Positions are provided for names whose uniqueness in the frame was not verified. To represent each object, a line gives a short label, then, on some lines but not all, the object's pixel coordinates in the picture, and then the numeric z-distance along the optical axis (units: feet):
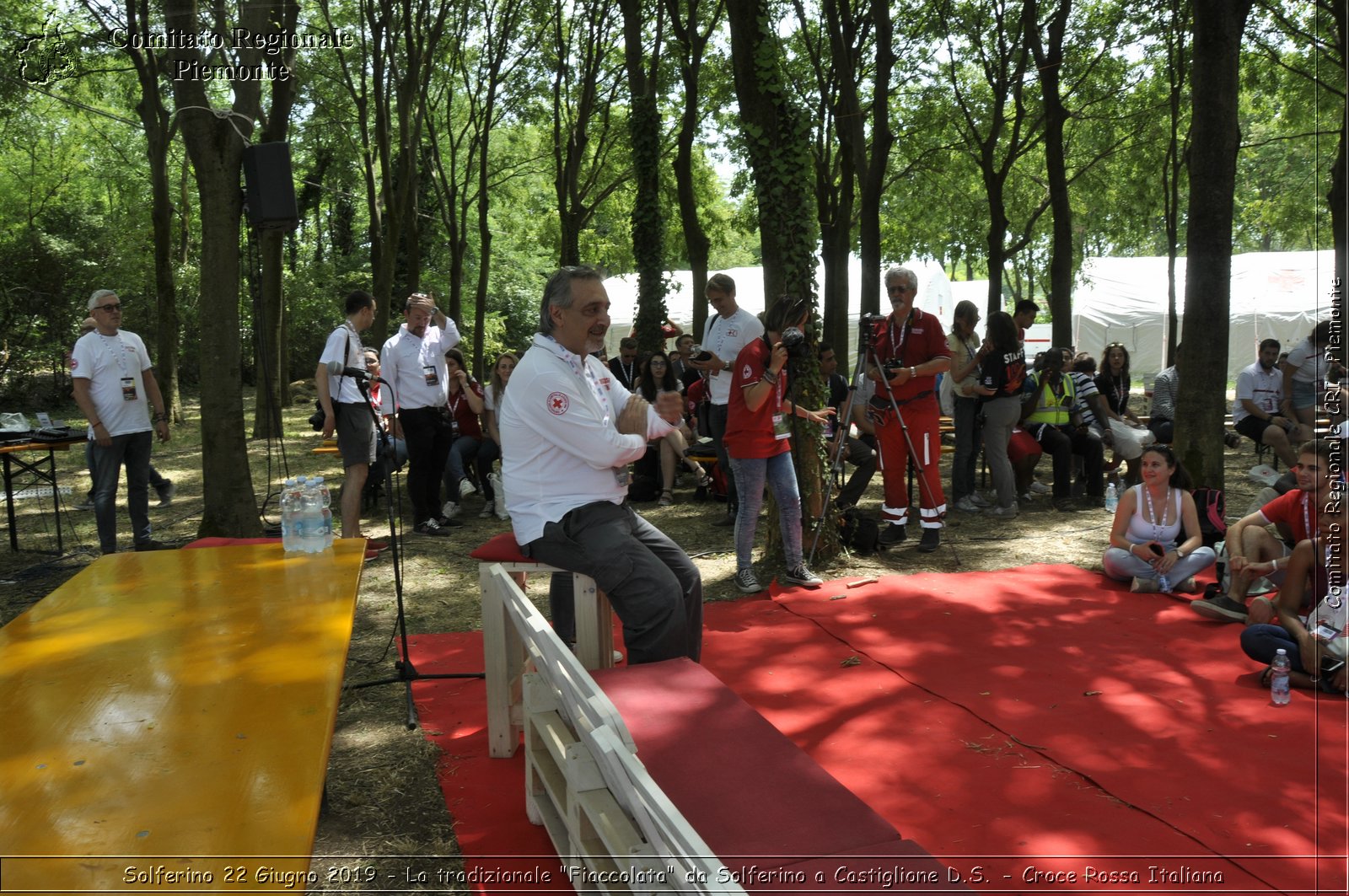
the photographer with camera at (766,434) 20.90
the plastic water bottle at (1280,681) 15.01
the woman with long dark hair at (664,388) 34.01
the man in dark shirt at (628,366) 37.45
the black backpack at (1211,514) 23.34
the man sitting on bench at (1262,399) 36.50
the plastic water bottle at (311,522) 15.25
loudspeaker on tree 22.81
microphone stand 15.66
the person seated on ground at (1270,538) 17.07
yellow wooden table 6.16
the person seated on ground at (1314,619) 15.40
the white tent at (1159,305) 85.87
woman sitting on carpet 21.31
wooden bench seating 7.23
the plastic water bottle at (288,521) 15.25
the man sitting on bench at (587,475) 12.76
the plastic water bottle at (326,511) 15.65
